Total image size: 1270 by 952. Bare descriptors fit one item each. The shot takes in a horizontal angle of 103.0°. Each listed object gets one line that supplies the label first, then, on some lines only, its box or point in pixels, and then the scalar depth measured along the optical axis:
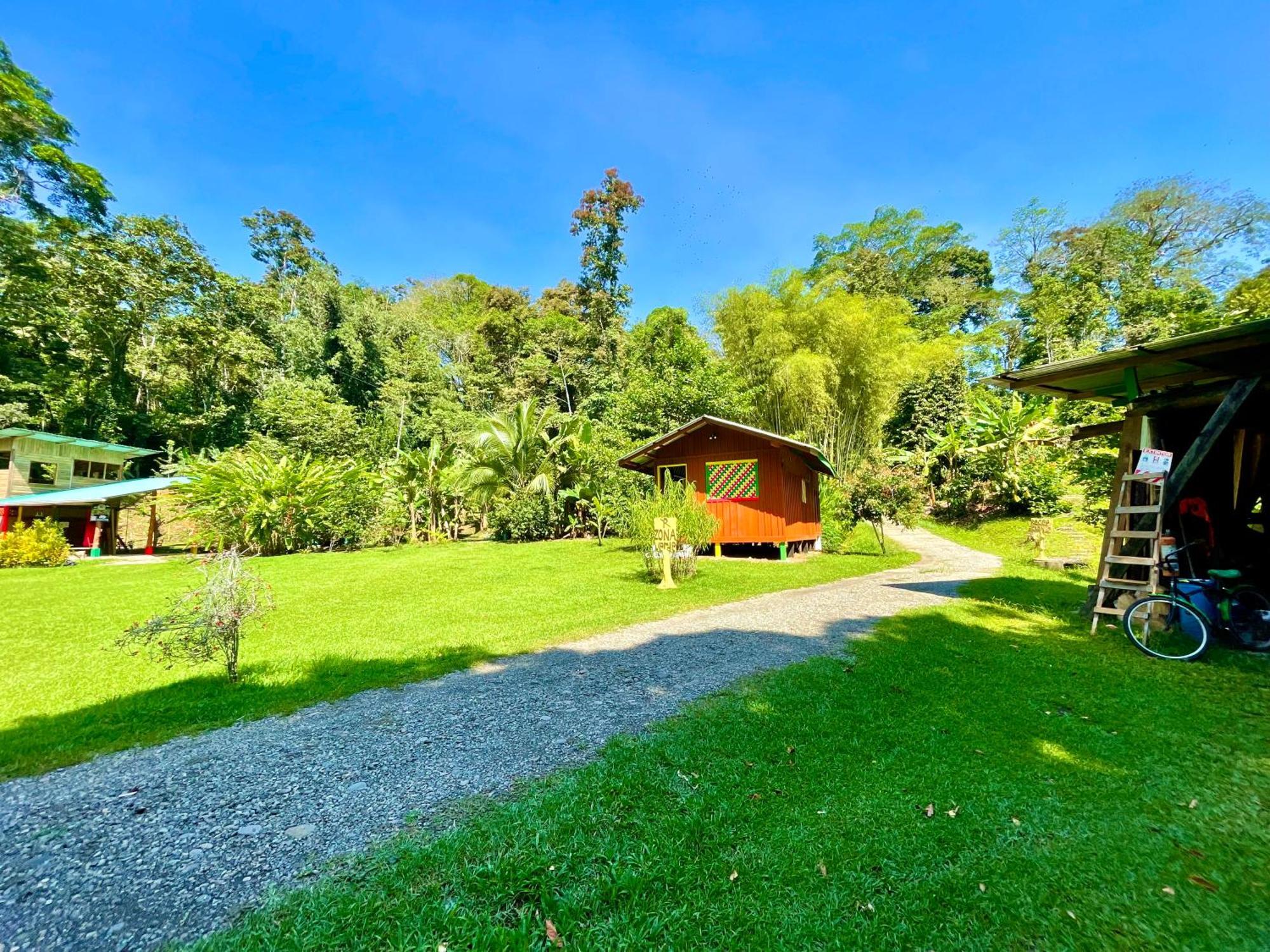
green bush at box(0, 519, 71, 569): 12.51
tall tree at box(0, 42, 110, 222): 18.78
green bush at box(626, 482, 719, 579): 9.05
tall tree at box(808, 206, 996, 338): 31.17
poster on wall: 5.20
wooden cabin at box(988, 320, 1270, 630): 5.09
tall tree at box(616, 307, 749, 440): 18.72
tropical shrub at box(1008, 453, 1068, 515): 15.55
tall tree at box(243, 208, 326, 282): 31.66
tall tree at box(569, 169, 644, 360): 29.39
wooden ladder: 5.31
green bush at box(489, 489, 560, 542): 17.62
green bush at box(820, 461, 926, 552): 13.20
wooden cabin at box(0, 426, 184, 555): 14.72
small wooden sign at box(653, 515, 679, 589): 8.65
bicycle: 4.73
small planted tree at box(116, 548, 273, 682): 3.99
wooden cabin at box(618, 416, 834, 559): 13.02
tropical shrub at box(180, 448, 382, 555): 14.25
